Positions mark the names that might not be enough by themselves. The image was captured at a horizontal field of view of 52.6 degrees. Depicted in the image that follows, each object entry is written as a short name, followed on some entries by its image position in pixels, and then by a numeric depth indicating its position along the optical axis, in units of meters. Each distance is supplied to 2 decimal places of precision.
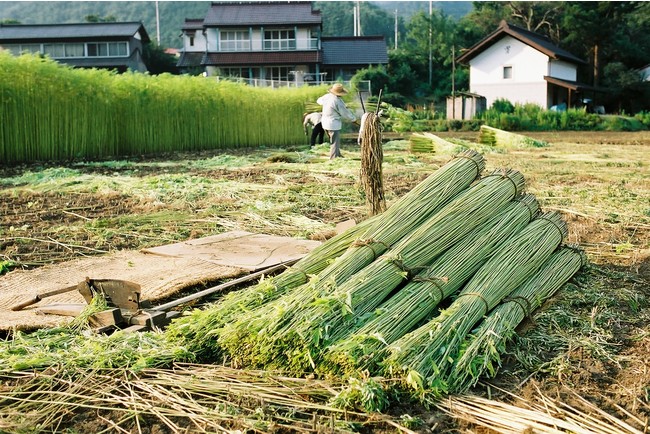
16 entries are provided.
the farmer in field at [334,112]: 12.39
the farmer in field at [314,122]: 15.77
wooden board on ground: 4.02
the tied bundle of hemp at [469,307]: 2.65
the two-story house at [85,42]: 46.72
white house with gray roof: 36.94
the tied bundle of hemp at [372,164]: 4.83
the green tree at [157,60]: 51.72
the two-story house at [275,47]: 45.66
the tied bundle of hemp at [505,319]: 2.74
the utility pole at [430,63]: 49.62
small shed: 33.57
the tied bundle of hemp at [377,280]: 2.81
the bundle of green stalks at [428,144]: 15.25
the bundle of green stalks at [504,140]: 18.42
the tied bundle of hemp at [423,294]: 2.72
